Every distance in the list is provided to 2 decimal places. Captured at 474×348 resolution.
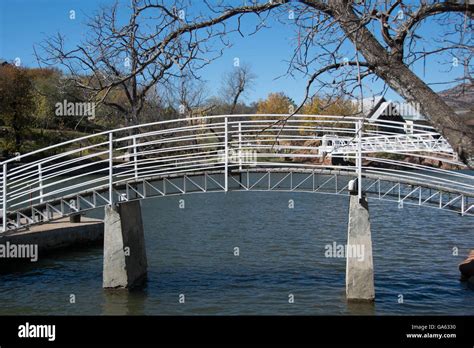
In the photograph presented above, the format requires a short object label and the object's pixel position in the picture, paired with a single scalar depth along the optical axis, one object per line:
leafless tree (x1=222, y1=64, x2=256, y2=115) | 71.00
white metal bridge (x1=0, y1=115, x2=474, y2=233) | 16.08
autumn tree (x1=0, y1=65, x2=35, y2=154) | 57.00
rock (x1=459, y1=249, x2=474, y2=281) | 18.33
